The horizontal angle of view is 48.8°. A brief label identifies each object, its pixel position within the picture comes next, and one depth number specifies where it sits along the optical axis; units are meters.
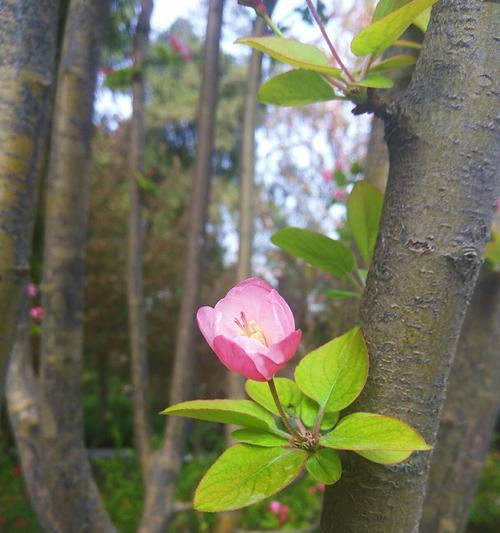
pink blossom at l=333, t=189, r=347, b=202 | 1.76
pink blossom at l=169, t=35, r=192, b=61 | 2.40
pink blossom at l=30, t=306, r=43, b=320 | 2.38
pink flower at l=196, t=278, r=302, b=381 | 0.27
